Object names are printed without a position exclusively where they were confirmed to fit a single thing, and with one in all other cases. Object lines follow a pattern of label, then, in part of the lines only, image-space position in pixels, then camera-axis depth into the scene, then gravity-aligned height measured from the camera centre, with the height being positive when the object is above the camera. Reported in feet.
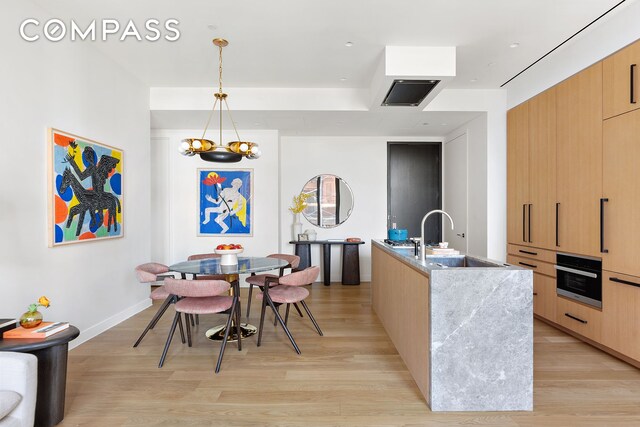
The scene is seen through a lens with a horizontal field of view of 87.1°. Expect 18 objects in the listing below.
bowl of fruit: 10.99 -1.32
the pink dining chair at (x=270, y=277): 11.53 -2.26
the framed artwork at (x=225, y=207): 18.62 +0.32
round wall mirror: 20.61 +0.89
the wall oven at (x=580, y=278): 10.07 -2.12
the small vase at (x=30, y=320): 6.69 -2.13
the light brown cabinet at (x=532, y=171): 12.02 +1.59
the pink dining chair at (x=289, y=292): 10.31 -2.62
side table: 6.36 -3.10
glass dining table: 10.25 -1.76
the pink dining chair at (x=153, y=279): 10.62 -2.17
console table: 19.52 -2.77
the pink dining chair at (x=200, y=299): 9.07 -2.54
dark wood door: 20.61 +1.80
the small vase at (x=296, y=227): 19.97 -0.86
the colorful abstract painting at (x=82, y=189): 9.63 +0.76
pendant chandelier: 10.43 +2.02
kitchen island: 6.97 -2.62
